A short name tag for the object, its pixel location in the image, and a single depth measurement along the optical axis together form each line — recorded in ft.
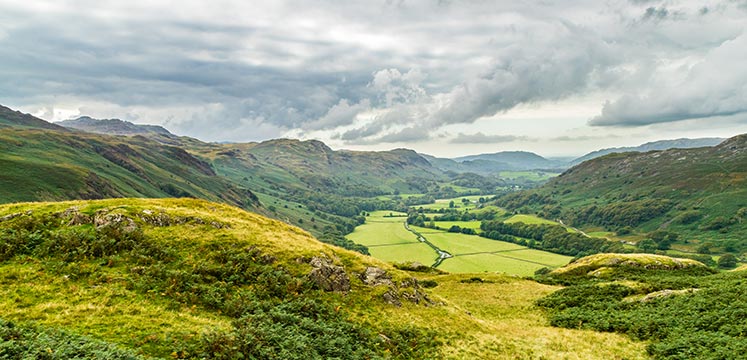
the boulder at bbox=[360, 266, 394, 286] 113.39
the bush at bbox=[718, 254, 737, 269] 496.23
